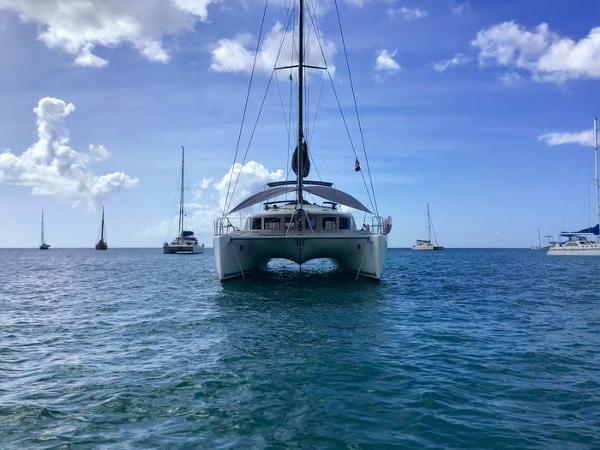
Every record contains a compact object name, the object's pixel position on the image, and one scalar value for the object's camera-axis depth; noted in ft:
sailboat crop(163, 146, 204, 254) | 237.45
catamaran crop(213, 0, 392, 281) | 59.62
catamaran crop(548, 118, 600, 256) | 190.90
